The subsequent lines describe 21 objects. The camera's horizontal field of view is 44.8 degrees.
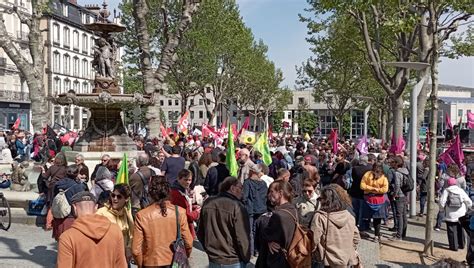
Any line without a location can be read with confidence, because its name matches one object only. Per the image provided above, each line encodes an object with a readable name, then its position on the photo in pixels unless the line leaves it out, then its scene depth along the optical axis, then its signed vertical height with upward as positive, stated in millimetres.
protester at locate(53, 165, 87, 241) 7105 -864
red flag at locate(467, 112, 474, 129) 27172 +156
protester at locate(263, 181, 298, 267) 5238 -1011
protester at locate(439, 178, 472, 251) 9734 -1439
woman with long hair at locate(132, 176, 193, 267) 5371 -1016
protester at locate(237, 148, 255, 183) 10117 -759
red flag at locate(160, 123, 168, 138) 21681 -421
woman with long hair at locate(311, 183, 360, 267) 5691 -1078
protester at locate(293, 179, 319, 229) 6508 -914
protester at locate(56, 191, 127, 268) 4078 -895
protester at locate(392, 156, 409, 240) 10617 -1534
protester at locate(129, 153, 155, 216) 8336 -983
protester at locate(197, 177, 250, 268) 5602 -1090
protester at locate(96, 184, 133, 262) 5625 -888
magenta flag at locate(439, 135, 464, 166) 14347 -757
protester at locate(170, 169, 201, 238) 7227 -915
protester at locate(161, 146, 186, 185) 10875 -857
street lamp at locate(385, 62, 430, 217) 10829 -26
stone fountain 15883 +493
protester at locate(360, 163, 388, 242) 10078 -1225
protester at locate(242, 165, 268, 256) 8703 -1131
